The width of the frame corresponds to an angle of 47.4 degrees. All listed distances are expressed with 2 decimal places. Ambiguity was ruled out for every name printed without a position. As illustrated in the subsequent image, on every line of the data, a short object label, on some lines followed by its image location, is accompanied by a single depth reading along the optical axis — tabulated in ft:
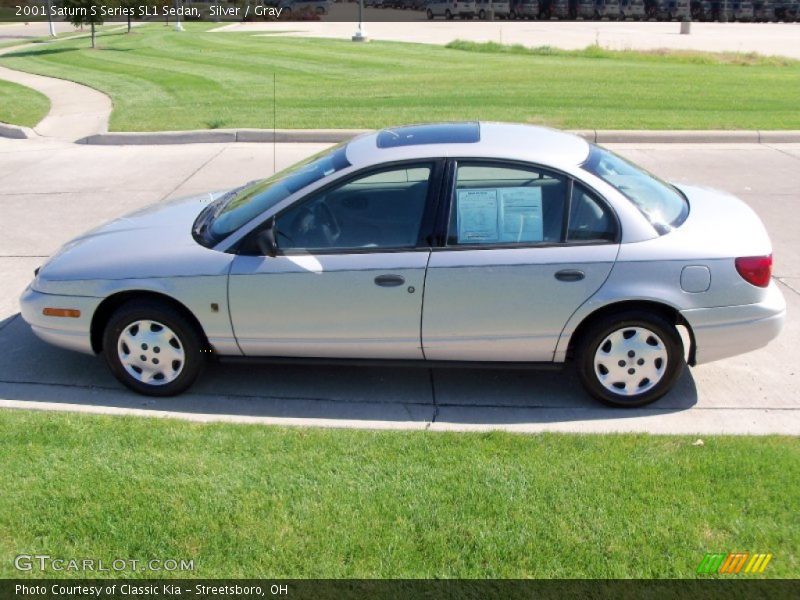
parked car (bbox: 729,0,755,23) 173.17
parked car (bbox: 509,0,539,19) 171.31
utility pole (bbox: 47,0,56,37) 118.64
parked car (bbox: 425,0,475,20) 164.14
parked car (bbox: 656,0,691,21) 168.35
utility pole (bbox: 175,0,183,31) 119.44
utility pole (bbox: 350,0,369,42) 100.89
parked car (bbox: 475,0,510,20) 167.12
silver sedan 16.96
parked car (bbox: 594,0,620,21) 172.24
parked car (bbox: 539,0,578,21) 171.53
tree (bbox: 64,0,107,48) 80.79
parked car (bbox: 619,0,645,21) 173.58
